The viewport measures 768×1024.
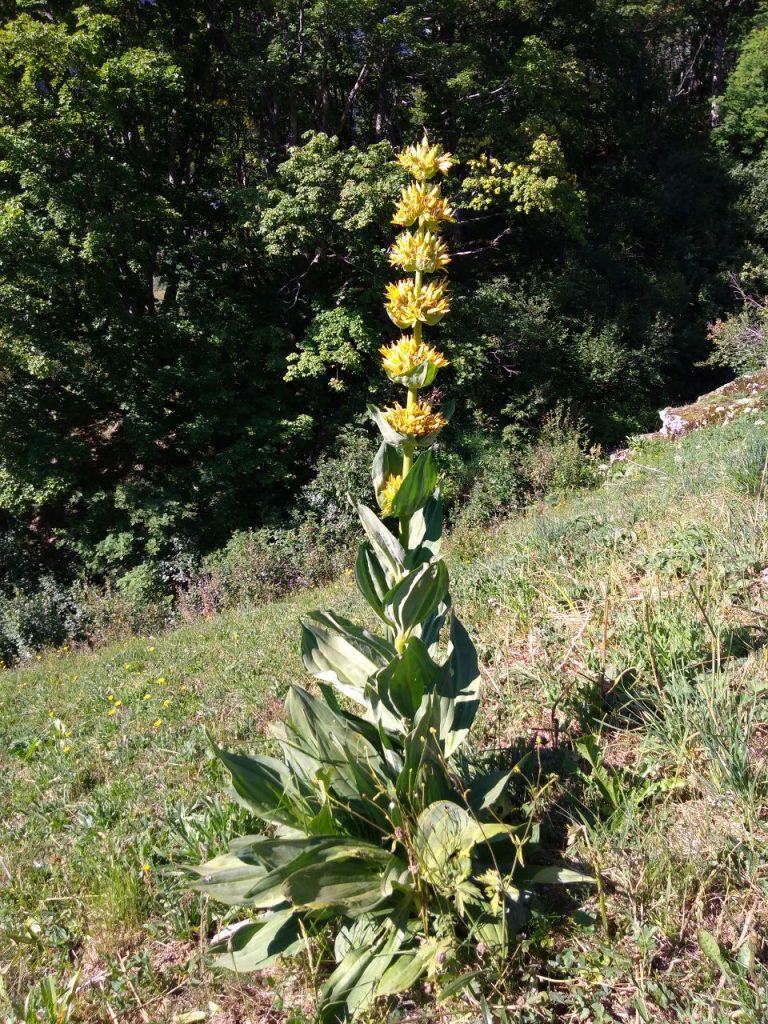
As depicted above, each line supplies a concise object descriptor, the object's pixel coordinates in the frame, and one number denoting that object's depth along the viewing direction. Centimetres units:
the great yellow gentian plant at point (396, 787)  190
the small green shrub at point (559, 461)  1212
